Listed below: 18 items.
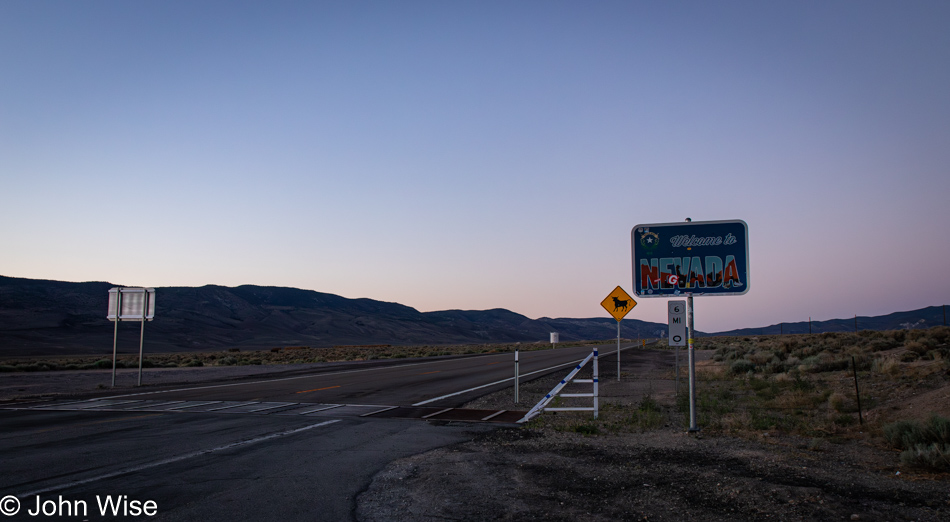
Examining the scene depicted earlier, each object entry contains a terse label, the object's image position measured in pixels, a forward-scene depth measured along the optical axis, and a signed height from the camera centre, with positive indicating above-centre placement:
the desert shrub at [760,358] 25.65 -1.66
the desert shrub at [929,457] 6.99 -1.64
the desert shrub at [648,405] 12.64 -1.87
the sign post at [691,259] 10.10 +1.06
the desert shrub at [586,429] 10.04 -1.90
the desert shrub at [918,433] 8.02 -1.57
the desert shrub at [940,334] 25.44 -0.54
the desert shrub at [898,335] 31.02 -0.74
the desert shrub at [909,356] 20.25 -1.19
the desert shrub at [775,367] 22.33 -1.79
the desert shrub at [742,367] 23.03 -1.83
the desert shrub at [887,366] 17.09 -1.34
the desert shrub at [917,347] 21.09 -0.92
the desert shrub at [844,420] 10.85 -1.82
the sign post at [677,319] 12.39 +0.01
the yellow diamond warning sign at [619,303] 20.89 +0.57
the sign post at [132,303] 20.89 +0.40
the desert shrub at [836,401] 12.45 -1.72
